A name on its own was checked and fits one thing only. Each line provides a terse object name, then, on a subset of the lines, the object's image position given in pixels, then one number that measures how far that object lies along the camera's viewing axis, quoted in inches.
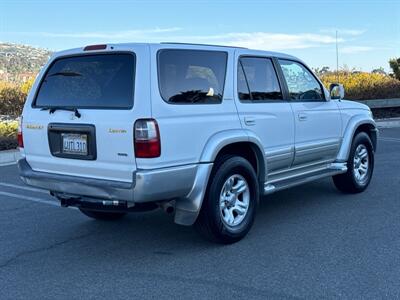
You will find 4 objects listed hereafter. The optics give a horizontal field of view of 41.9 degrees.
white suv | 170.4
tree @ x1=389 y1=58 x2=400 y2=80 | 891.4
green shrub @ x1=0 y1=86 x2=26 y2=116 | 643.5
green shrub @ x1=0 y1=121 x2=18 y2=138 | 462.3
